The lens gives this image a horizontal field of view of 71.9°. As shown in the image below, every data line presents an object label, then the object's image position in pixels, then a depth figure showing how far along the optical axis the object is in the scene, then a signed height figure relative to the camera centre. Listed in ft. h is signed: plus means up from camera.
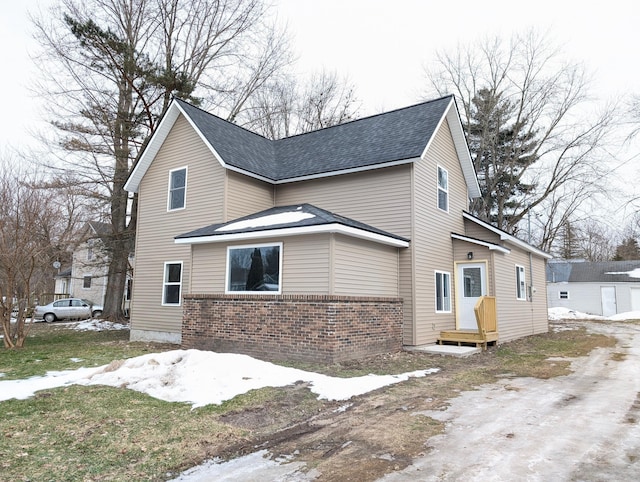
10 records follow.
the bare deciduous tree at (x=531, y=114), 86.58 +37.88
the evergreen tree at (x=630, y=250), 152.46 +17.81
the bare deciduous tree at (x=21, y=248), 39.40 +4.08
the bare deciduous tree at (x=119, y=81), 60.44 +30.36
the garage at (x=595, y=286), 108.58 +3.78
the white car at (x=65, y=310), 84.63 -3.17
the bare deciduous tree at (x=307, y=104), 94.12 +42.33
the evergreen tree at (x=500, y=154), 92.07 +30.80
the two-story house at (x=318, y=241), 33.04 +4.89
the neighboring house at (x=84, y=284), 101.83 +2.64
